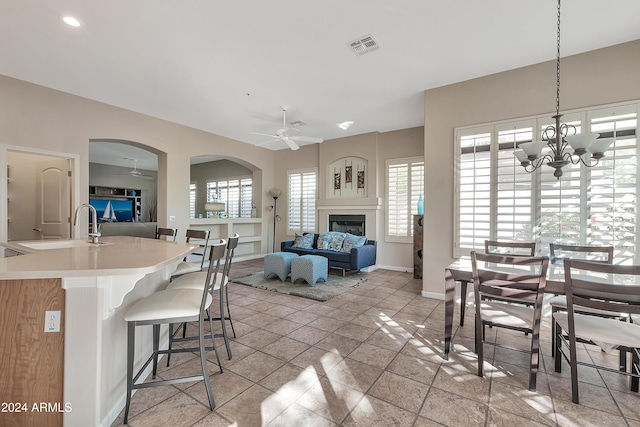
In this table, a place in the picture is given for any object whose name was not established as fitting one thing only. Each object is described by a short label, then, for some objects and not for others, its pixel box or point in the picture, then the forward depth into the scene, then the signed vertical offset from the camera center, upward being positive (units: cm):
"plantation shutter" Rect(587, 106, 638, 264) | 300 +31
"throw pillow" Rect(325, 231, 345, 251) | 592 -61
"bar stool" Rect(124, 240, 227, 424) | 163 -62
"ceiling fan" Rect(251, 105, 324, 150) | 468 +130
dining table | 243 -66
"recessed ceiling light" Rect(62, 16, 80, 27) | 266 +185
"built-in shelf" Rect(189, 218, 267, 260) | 697 -54
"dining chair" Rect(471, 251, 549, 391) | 201 -61
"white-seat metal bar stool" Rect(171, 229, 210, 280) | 291 -61
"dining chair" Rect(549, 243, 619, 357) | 235 -45
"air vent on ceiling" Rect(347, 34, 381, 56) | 301 +188
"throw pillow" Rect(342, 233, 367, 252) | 575 -61
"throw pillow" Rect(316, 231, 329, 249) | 608 -64
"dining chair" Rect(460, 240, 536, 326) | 303 -38
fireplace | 661 -27
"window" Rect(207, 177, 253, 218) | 870 +57
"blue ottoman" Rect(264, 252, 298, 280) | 506 -97
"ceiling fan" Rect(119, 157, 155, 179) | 905 +135
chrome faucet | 264 -22
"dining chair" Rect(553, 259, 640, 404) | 170 -60
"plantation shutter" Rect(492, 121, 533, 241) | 351 +31
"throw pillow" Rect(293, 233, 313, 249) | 629 -66
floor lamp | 810 -2
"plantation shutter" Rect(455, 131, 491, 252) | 376 +33
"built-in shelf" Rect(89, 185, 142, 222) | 952 +61
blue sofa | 546 -89
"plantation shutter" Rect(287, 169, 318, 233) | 746 +32
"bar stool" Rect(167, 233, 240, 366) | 228 -60
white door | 445 +19
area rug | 432 -127
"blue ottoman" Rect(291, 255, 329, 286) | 475 -98
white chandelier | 214 +56
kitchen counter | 143 -59
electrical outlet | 145 -58
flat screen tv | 950 +11
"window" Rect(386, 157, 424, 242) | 599 +43
